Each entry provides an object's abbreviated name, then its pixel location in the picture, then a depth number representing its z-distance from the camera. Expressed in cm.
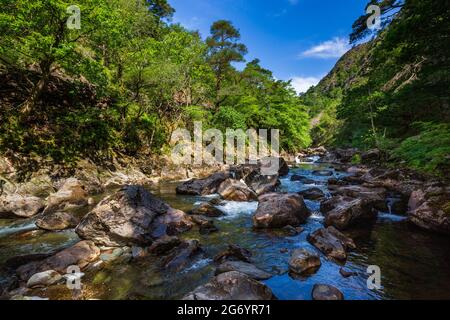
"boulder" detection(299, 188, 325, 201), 1298
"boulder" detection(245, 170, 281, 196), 1518
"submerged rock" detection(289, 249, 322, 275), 606
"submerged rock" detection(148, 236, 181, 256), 713
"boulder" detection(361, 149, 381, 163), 2387
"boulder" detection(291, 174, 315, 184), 1797
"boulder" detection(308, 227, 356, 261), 679
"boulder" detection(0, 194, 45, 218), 989
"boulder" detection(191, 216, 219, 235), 885
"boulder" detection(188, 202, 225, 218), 1071
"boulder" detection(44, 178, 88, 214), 1088
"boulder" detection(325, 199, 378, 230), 886
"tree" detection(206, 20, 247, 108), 2789
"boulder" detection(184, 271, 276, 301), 472
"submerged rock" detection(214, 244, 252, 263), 675
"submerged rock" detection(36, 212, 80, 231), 872
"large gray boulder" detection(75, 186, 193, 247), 770
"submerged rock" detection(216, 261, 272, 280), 589
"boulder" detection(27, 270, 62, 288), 540
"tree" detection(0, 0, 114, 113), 1114
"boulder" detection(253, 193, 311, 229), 925
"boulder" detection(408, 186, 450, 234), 795
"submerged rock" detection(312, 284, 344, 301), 490
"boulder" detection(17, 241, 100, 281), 597
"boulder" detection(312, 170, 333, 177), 2126
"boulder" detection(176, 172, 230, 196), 1482
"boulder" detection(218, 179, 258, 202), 1327
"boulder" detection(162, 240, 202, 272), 641
